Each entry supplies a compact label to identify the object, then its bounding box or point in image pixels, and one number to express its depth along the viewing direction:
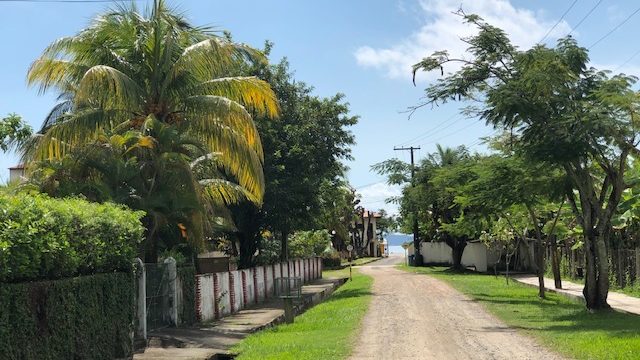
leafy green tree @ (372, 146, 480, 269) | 47.72
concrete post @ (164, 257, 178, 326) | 17.59
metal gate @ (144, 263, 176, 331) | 16.52
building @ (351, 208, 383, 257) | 98.50
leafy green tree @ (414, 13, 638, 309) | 15.95
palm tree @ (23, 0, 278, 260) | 16.45
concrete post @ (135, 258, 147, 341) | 14.59
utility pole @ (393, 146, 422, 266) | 54.72
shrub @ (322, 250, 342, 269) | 68.16
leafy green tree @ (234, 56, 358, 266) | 29.27
